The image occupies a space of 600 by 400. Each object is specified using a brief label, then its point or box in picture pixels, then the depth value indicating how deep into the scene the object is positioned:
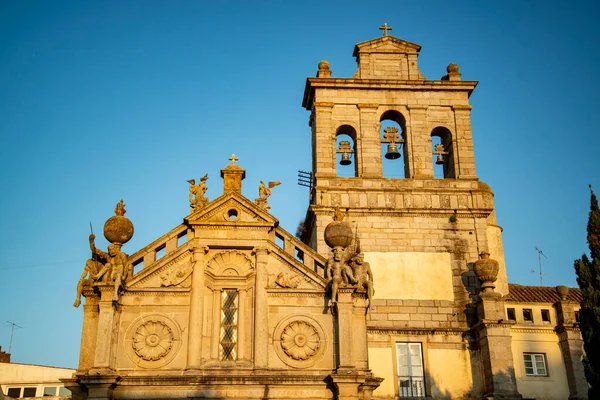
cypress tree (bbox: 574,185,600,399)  23.88
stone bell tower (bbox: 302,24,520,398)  28.34
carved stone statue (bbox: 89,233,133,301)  23.30
